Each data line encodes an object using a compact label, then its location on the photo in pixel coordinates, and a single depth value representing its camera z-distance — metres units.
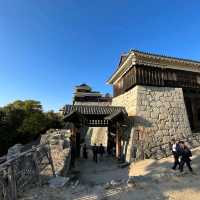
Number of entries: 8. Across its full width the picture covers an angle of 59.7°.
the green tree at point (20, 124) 20.42
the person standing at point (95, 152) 14.06
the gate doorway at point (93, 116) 12.85
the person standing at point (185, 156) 8.10
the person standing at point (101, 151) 15.18
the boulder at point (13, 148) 12.08
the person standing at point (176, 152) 8.44
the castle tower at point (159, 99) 13.10
